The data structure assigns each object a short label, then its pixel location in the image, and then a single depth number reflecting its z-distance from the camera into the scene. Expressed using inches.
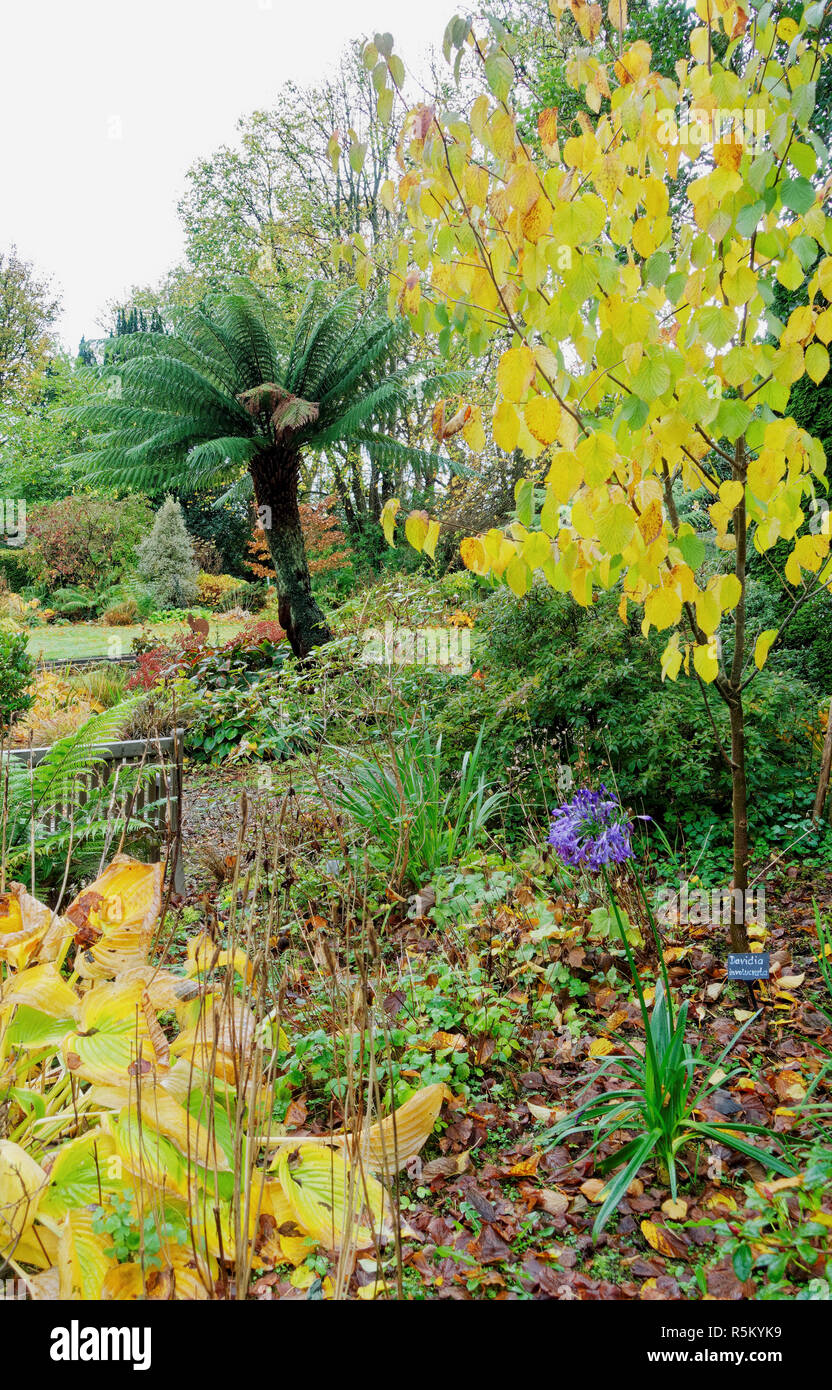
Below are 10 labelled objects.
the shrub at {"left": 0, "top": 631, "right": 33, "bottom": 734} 222.4
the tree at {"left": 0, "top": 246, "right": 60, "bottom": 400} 735.1
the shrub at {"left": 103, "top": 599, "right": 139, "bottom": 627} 551.2
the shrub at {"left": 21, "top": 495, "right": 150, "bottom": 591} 621.3
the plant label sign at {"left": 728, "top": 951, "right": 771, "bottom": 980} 74.6
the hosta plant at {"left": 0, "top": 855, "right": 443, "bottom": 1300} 45.7
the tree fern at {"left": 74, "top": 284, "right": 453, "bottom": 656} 323.0
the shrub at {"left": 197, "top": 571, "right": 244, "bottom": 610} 633.6
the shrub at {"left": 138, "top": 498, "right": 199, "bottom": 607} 601.6
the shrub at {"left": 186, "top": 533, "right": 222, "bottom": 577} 683.9
